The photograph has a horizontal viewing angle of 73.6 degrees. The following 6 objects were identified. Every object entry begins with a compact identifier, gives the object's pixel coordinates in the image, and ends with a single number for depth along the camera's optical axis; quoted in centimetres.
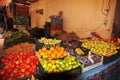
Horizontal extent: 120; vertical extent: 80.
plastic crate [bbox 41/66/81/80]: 97
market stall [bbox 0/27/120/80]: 103
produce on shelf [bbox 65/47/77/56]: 129
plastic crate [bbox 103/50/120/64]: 129
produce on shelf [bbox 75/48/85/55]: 131
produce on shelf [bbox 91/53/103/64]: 123
